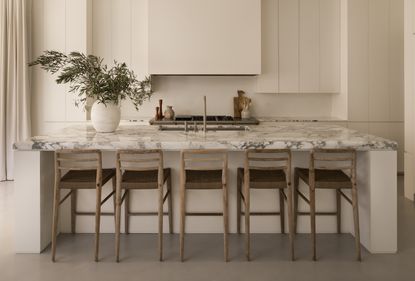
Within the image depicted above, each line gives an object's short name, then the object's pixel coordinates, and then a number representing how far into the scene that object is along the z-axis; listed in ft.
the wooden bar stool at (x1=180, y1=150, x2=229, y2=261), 11.27
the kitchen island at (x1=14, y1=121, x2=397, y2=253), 11.82
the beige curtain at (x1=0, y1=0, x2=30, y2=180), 21.02
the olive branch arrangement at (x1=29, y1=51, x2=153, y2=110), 13.16
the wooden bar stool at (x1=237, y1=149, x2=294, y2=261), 11.39
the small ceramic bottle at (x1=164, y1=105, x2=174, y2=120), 21.94
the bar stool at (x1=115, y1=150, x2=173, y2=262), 11.42
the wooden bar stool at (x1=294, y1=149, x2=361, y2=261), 11.50
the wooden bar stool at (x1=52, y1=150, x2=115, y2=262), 11.47
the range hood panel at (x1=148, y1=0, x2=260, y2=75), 20.86
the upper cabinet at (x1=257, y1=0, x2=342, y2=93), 22.07
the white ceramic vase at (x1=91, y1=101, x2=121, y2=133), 13.71
